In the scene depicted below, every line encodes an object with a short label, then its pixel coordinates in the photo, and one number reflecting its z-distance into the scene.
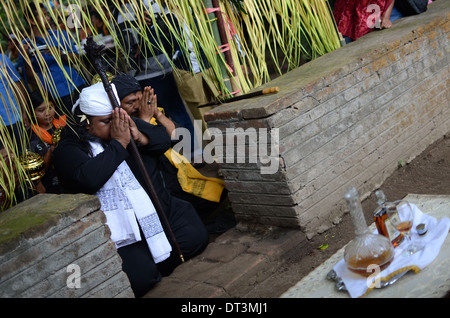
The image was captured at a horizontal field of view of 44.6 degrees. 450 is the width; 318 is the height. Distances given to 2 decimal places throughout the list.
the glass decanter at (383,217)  2.84
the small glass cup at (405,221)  2.78
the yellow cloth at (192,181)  4.28
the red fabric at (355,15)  4.96
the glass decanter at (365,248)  2.66
